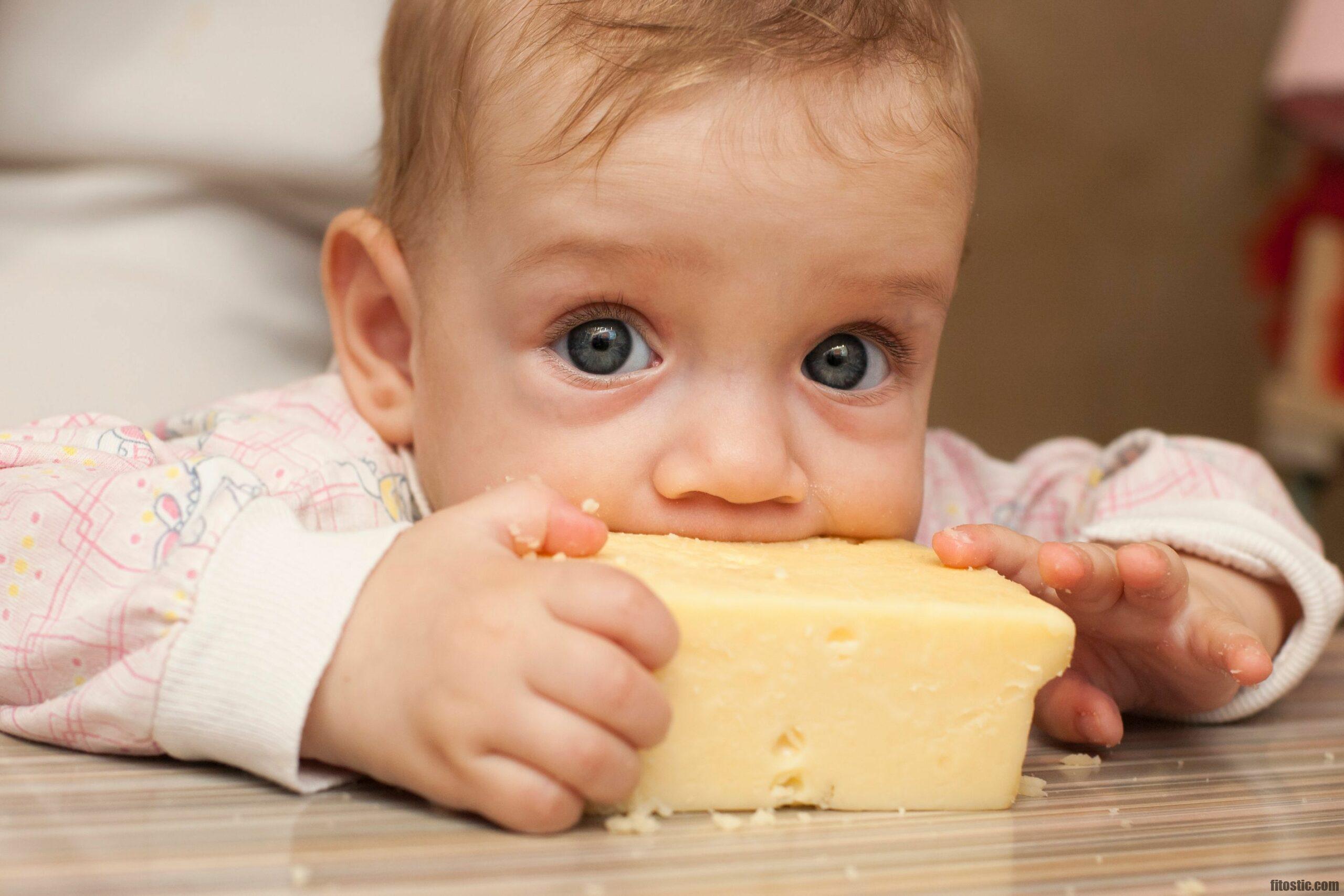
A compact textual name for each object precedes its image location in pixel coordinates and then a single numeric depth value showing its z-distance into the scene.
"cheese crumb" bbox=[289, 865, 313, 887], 0.35
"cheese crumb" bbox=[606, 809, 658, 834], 0.38
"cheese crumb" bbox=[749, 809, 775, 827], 0.38
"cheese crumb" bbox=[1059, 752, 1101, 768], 0.41
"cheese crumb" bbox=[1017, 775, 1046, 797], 0.40
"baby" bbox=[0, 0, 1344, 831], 0.38
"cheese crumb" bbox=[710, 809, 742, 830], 0.38
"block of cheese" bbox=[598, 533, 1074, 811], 0.38
